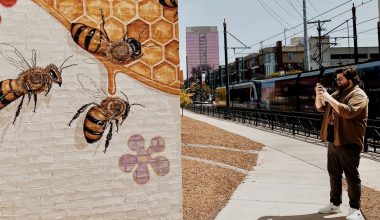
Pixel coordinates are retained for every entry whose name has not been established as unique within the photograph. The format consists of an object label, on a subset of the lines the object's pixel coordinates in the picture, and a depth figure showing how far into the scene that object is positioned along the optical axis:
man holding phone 5.14
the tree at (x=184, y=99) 23.88
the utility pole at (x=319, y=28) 33.97
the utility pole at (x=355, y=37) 29.55
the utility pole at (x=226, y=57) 32.84
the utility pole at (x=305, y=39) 28.31
